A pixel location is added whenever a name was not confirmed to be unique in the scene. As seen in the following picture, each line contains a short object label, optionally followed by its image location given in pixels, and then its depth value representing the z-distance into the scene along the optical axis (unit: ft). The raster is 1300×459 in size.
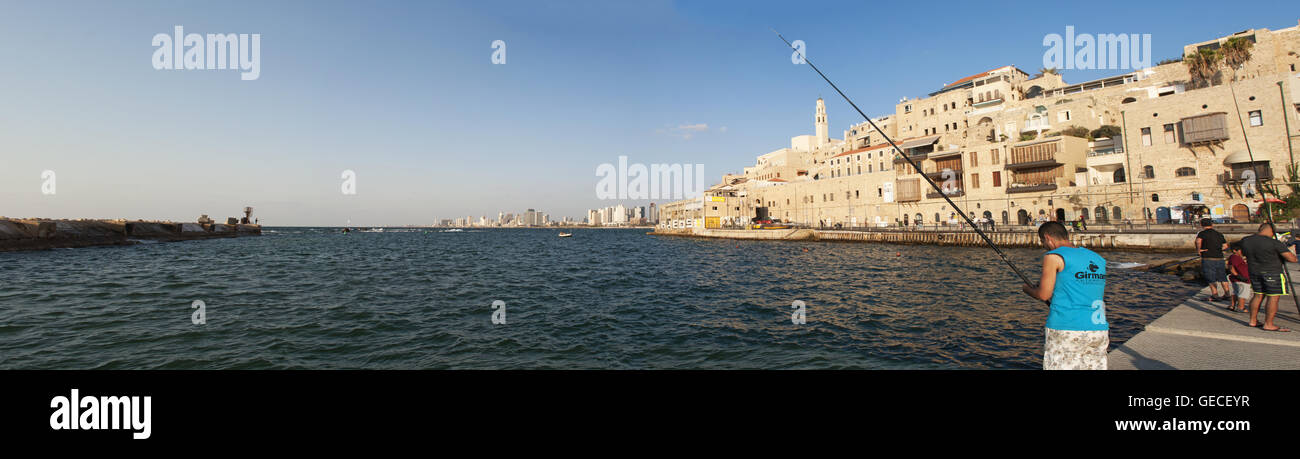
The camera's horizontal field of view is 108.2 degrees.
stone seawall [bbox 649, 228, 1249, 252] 104.32
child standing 26.20
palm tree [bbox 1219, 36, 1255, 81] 144.46
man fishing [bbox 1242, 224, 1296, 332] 22.44
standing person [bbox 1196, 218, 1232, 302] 30.96
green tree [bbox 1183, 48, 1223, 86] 153.07
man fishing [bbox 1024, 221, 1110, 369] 13.67
